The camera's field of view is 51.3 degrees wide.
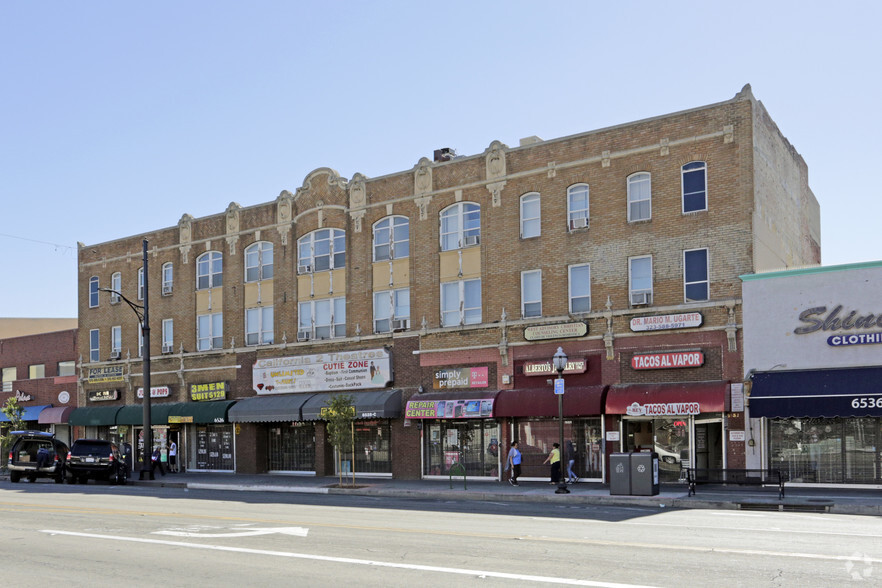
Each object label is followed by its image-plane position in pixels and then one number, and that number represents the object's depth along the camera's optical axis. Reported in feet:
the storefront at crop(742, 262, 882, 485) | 86.43
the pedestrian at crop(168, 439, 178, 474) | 142.31
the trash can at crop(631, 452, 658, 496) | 81.92
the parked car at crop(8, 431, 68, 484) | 121.90
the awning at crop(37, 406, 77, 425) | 162.30
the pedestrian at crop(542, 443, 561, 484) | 98.27
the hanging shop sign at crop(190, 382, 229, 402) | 139.54
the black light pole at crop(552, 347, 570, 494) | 90.24
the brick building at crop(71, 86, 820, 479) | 96.89
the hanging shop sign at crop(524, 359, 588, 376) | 103.19
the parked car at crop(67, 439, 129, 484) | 120.06
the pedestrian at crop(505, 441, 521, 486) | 102.12
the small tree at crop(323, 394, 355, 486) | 106.42
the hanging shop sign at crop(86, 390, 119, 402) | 156.97
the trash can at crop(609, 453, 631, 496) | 82.99
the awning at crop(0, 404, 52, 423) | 169.99
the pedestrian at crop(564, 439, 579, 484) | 100.53
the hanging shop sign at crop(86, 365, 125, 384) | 156.97
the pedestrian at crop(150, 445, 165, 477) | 133.59
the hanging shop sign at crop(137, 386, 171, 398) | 148.56
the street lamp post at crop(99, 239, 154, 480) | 123.95
